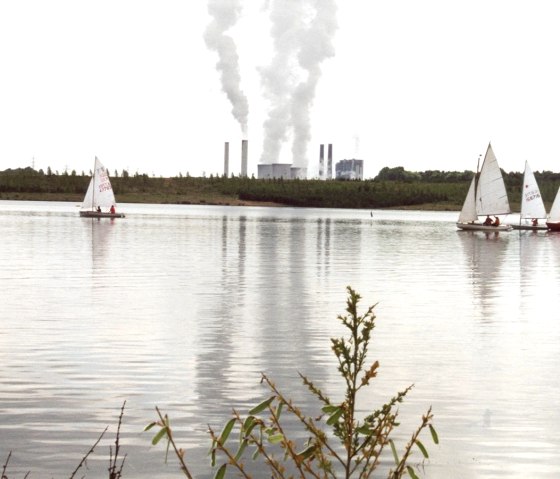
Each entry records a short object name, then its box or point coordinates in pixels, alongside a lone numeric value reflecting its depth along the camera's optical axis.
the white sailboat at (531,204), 92.44
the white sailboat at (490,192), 88.94
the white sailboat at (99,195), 100.88
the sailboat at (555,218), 94.06
